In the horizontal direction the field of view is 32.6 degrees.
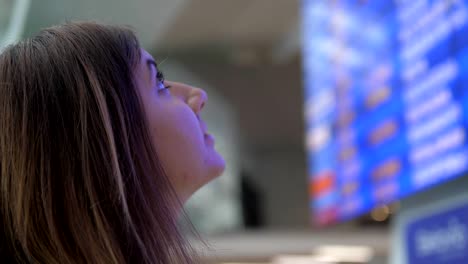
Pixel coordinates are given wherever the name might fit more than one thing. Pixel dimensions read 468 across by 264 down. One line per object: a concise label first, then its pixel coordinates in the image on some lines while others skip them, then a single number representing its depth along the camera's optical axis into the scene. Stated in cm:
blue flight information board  275
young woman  93
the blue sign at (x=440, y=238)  252
